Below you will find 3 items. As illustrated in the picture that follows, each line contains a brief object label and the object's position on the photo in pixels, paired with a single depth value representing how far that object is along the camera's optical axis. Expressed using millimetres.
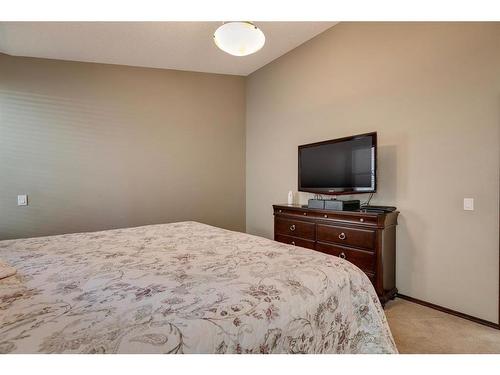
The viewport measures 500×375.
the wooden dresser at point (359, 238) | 2426
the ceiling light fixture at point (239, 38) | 2152
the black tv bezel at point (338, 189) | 2564
